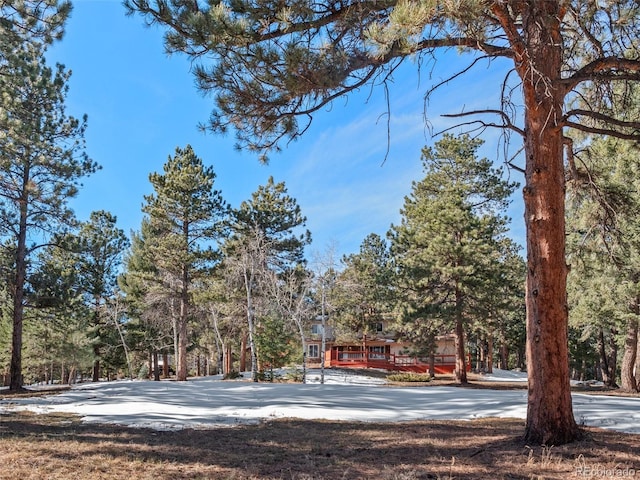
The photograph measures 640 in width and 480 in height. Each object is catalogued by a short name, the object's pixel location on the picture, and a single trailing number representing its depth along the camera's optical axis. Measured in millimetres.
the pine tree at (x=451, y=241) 18141
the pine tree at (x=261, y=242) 19609
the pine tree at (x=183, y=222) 20141
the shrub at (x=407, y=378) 21875
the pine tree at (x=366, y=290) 21438
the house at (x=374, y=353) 30578
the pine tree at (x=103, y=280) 25375
